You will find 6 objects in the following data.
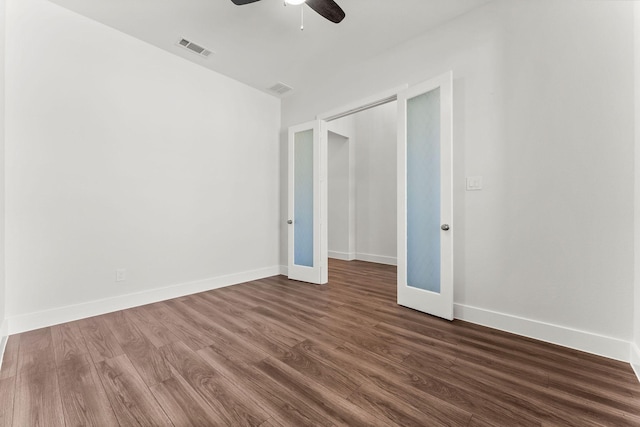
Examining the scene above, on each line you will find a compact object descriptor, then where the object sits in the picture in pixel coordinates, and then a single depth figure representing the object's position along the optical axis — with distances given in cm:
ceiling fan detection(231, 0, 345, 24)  204
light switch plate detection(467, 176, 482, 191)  253
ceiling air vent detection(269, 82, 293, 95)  415
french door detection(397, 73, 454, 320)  256
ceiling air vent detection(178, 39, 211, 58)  309
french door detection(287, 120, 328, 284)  389
